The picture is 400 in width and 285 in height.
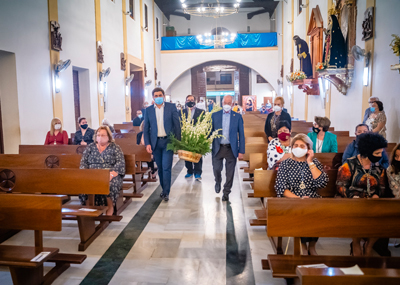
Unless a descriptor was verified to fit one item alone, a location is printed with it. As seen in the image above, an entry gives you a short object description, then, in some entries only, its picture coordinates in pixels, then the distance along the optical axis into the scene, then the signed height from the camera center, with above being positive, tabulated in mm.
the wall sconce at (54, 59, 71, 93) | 8055 +1011
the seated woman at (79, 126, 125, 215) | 4383 -589
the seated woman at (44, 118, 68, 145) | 6547 -405
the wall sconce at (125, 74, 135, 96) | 13328 +1098
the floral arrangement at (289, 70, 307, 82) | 10586 +993
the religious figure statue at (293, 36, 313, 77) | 11102 +1648
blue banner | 19672 +3820
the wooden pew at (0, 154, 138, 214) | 4730 -668
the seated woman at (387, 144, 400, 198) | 3139 -594
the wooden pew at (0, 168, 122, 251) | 3842 -753
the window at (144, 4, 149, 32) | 16138 +4223
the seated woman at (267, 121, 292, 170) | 4121 -453
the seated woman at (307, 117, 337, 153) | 4566 -409
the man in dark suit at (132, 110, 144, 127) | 10234 -266
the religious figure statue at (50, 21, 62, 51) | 7863 +1750
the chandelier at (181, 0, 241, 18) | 13809 +4019
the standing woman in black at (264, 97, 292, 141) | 6066 -156
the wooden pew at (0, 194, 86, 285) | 2689 -837
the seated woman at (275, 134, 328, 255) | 3193 -605
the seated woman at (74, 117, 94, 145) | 6441 -389
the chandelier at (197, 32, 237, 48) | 16422 +3295
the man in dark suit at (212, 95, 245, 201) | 5133 -453
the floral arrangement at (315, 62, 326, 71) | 7930 +938
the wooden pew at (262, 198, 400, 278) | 2459 -776
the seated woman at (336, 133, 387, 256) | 3057 -599
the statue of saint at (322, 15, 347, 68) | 7992 +1349
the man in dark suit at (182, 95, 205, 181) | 6738 -1017
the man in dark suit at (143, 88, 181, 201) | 5207 -249
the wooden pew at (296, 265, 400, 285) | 1785 -866
